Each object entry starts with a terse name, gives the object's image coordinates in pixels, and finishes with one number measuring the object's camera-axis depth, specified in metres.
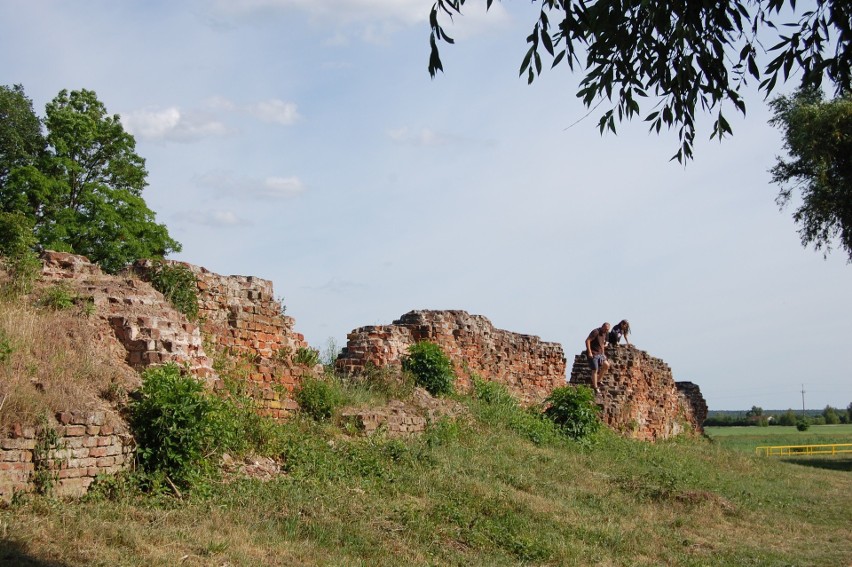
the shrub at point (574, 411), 15.95
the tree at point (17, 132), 29.56
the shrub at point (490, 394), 15.74
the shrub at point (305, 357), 11.69
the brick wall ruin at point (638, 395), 18.95
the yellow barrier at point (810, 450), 30.45
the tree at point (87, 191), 26.33
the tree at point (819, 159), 22.03
